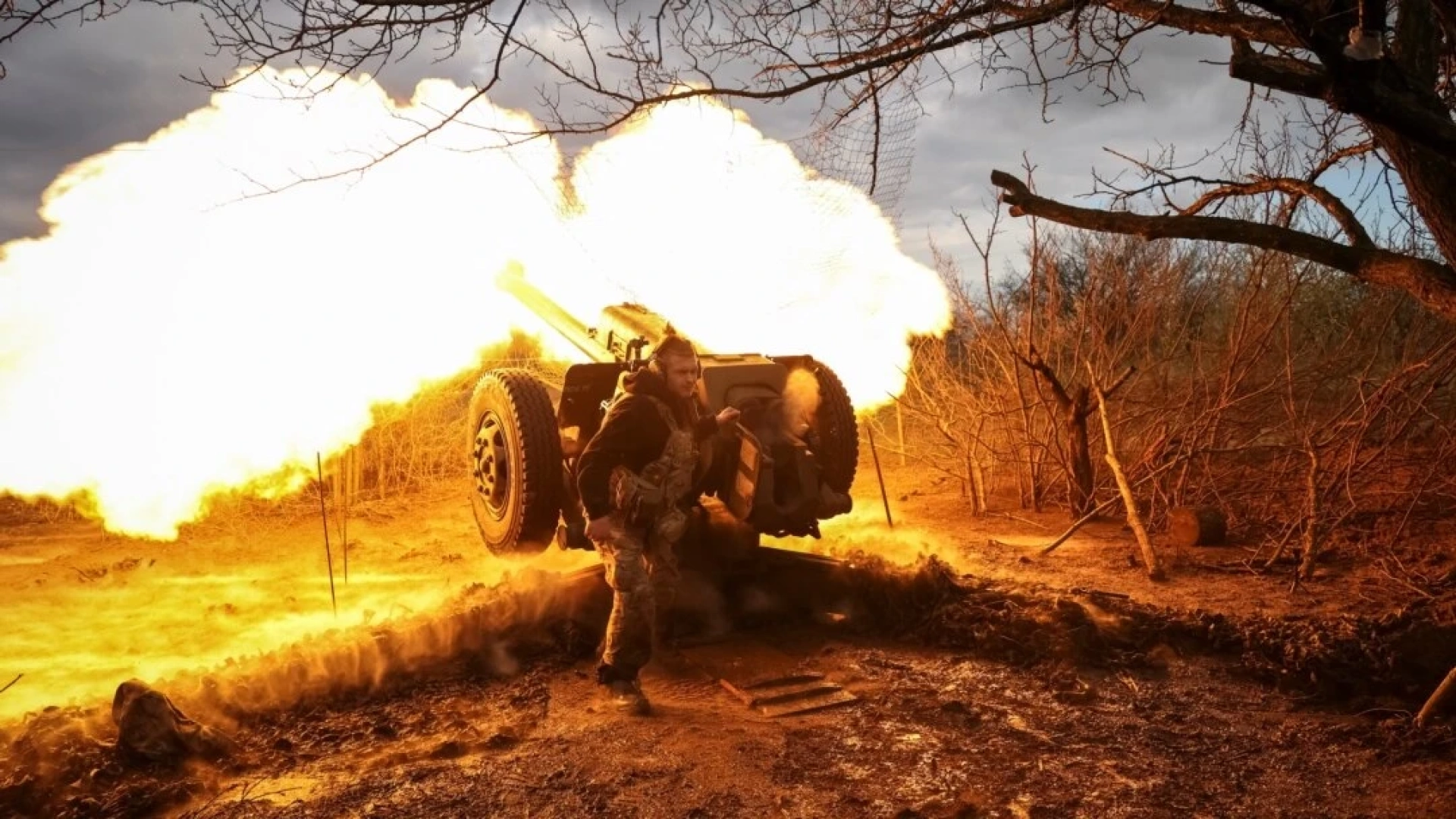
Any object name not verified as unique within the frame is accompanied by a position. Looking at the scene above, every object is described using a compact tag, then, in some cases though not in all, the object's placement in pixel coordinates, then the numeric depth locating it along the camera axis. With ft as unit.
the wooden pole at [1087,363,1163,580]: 25.07
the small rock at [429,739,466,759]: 14.85
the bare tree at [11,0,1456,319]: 11.07
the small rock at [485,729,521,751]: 15.34
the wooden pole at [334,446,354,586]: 36.50
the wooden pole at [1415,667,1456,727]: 14.44
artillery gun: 20.07
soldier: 17.11
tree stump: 28.19
